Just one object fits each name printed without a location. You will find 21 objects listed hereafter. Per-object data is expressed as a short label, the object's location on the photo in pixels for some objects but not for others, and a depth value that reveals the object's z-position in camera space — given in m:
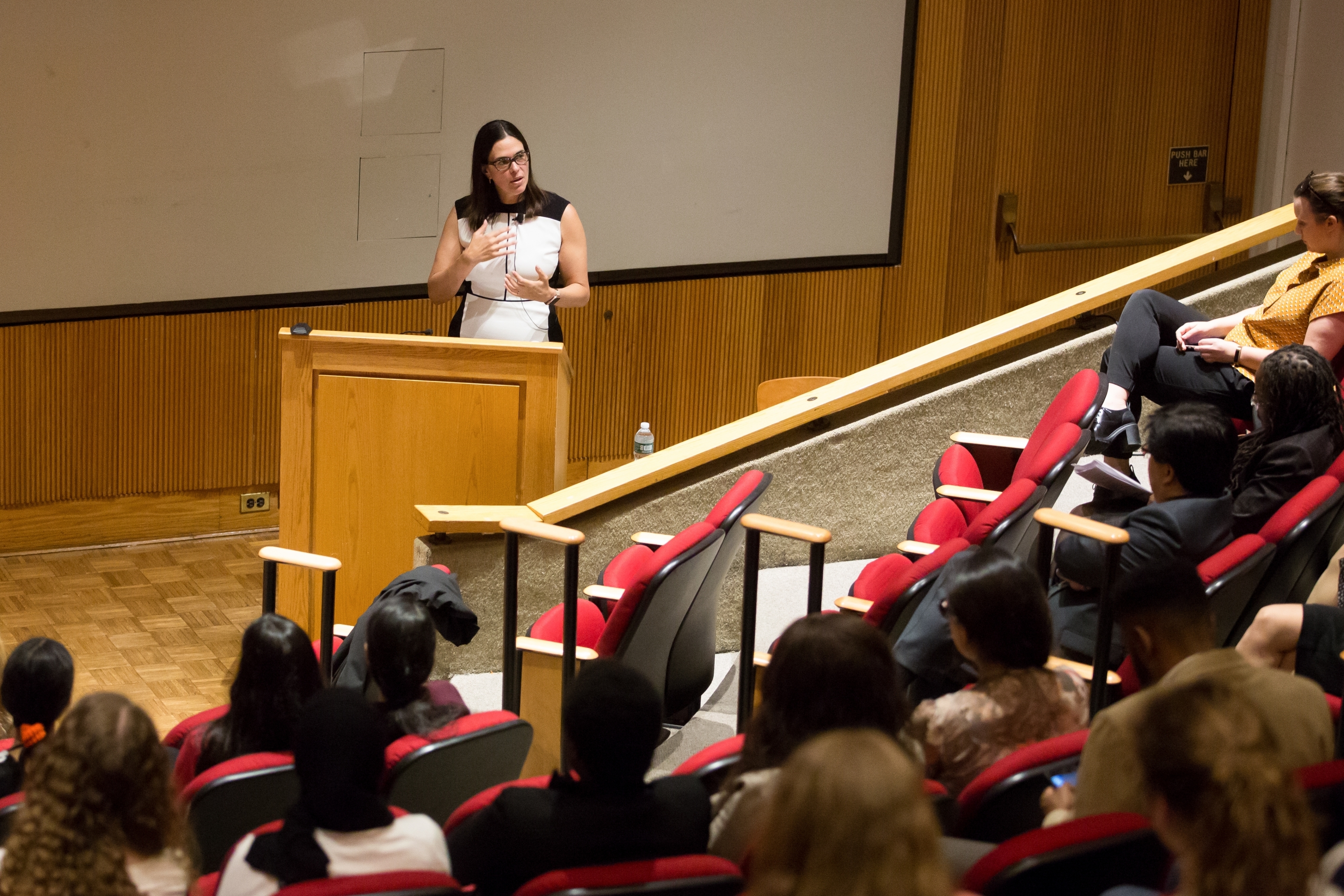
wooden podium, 10.40
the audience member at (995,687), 8.54
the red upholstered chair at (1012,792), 7.98
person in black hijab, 7.14
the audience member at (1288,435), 9.36
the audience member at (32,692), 8.77
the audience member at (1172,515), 9.14
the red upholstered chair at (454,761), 8.52
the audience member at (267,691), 8.67
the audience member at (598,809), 7.08
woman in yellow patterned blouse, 10.08
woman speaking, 10.67
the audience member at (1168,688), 7.40
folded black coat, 9.61
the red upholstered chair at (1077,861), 6.50
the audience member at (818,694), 7.93
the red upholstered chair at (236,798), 8.45
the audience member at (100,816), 6.76
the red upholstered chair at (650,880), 6.50
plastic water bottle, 11.22
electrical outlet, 12.71
